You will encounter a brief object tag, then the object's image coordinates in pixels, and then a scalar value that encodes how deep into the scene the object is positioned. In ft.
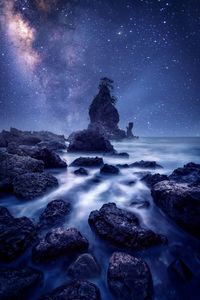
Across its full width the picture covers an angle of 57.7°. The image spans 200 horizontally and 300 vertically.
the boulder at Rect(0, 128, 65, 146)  66.64
